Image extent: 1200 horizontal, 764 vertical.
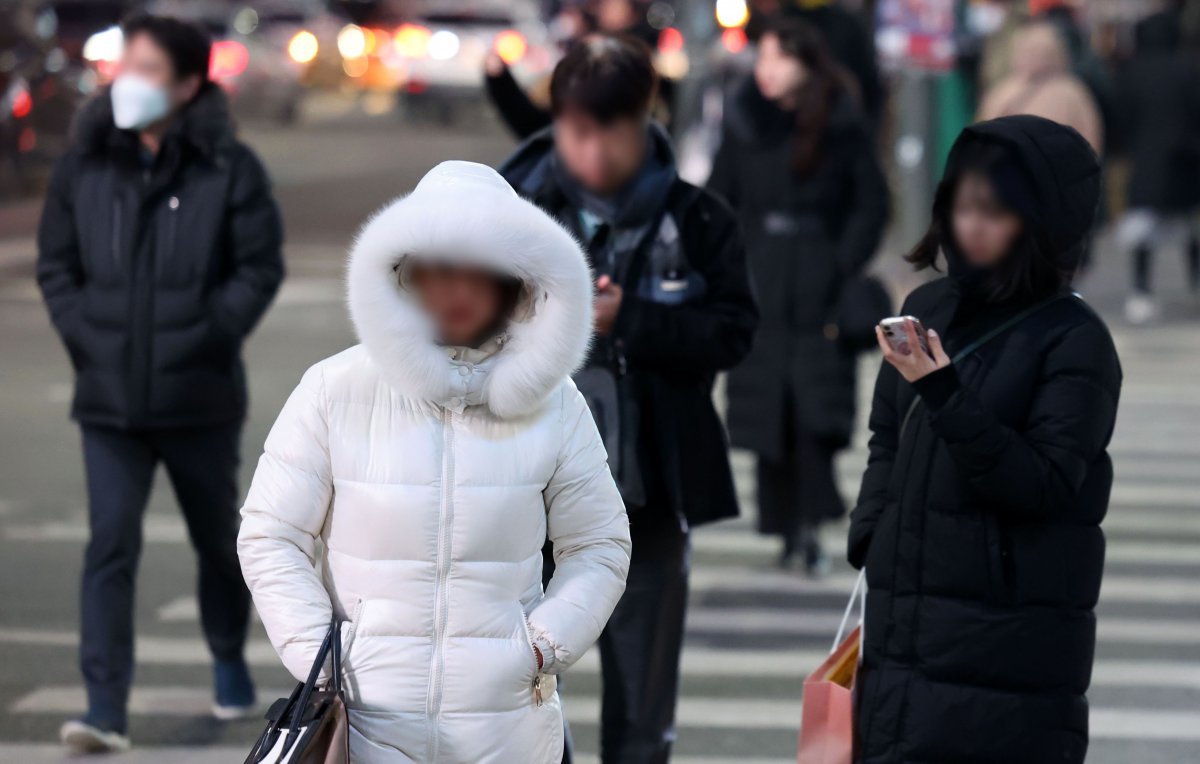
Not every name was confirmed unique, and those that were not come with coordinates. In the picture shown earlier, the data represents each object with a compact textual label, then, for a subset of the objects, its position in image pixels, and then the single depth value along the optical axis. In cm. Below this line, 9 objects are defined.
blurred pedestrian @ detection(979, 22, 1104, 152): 2494
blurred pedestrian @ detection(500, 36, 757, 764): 976
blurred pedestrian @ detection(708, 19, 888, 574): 1609
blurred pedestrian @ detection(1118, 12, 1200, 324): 3103
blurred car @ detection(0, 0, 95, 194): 4103
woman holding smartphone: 790
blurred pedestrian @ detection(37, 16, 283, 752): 1185
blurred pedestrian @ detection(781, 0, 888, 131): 2372
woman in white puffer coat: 685
